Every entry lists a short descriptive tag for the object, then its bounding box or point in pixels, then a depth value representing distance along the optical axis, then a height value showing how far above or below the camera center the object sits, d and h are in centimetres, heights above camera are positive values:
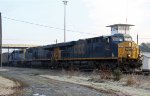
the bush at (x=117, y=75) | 1888 -112
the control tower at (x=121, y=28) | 5267 +602
